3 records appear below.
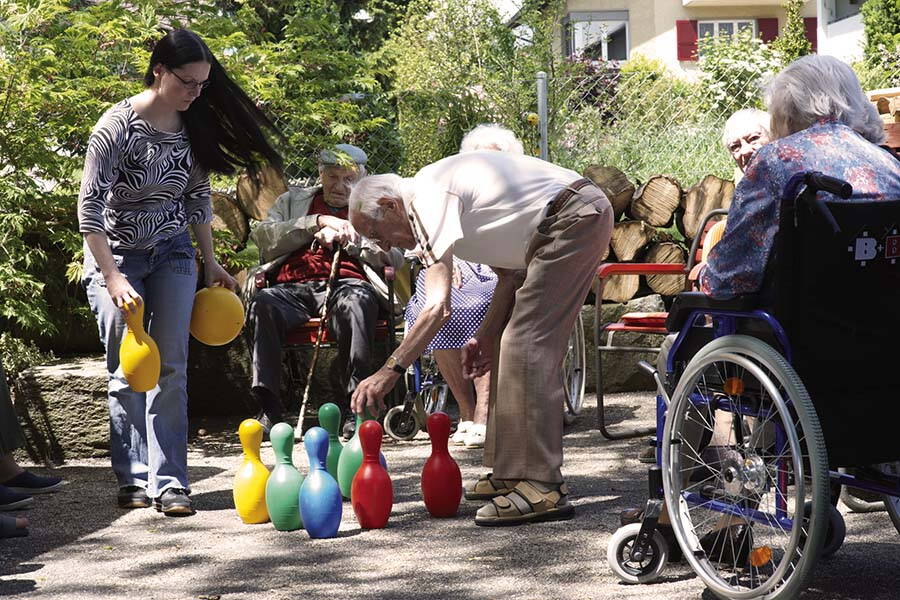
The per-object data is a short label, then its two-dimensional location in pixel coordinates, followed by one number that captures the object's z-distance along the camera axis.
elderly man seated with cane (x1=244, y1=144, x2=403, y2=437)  5.81
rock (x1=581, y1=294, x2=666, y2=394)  6.88
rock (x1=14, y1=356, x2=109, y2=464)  5.47
